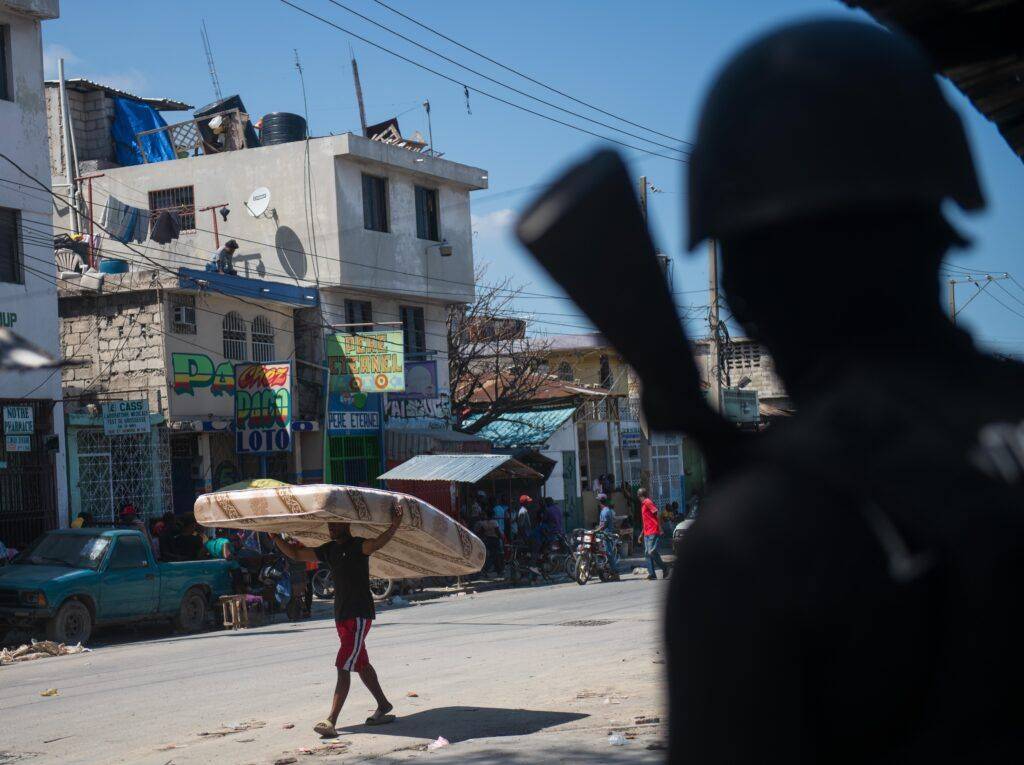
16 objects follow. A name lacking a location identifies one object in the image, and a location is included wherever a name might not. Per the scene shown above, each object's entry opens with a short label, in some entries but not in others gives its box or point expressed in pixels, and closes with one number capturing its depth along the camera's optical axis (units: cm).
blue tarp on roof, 3531
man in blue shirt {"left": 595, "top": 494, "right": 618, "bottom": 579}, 2556
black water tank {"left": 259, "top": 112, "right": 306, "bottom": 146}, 3322
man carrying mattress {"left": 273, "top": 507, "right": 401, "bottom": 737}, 959
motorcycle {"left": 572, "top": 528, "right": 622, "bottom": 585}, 2506
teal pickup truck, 1675
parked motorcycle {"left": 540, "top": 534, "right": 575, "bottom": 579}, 2702
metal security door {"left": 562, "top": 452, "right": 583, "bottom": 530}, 3916
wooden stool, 1925
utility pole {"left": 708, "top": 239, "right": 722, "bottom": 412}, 2249
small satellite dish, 3152
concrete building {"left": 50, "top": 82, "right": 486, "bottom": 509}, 2934
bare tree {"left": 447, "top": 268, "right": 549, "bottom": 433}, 3603
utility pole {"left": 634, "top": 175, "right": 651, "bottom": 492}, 3294
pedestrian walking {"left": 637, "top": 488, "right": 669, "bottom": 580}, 2365
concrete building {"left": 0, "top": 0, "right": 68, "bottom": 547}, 2142
